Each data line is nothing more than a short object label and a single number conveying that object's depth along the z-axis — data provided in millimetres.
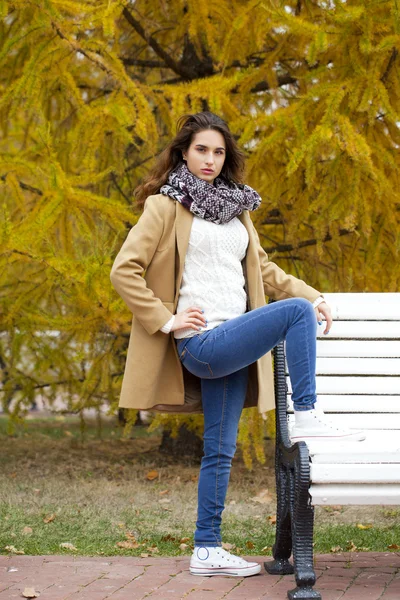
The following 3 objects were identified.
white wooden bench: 3066
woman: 3275
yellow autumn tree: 4957
